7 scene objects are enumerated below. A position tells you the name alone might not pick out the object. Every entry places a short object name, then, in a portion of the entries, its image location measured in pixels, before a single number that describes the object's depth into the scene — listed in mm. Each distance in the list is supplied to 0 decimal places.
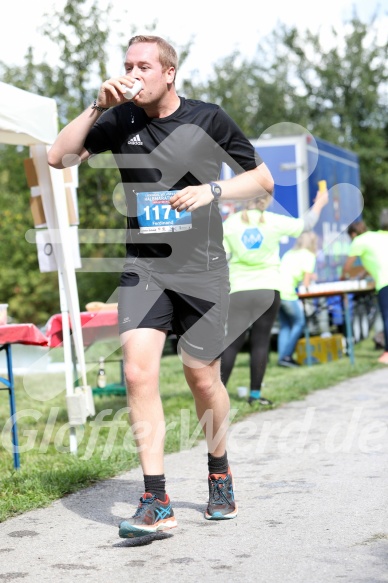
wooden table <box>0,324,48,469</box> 11107
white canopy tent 11214
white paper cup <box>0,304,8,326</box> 11517
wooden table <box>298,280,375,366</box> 22190
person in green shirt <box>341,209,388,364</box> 21616
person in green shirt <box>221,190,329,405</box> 15853
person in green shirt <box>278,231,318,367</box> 22826
